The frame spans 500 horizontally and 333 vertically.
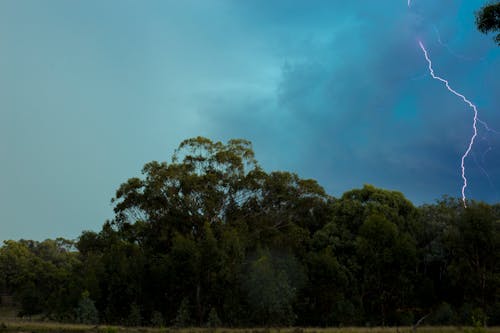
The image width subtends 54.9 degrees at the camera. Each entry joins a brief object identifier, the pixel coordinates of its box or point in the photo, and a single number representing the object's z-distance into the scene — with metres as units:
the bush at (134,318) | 33.31
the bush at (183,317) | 32.88
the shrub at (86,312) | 34.78
